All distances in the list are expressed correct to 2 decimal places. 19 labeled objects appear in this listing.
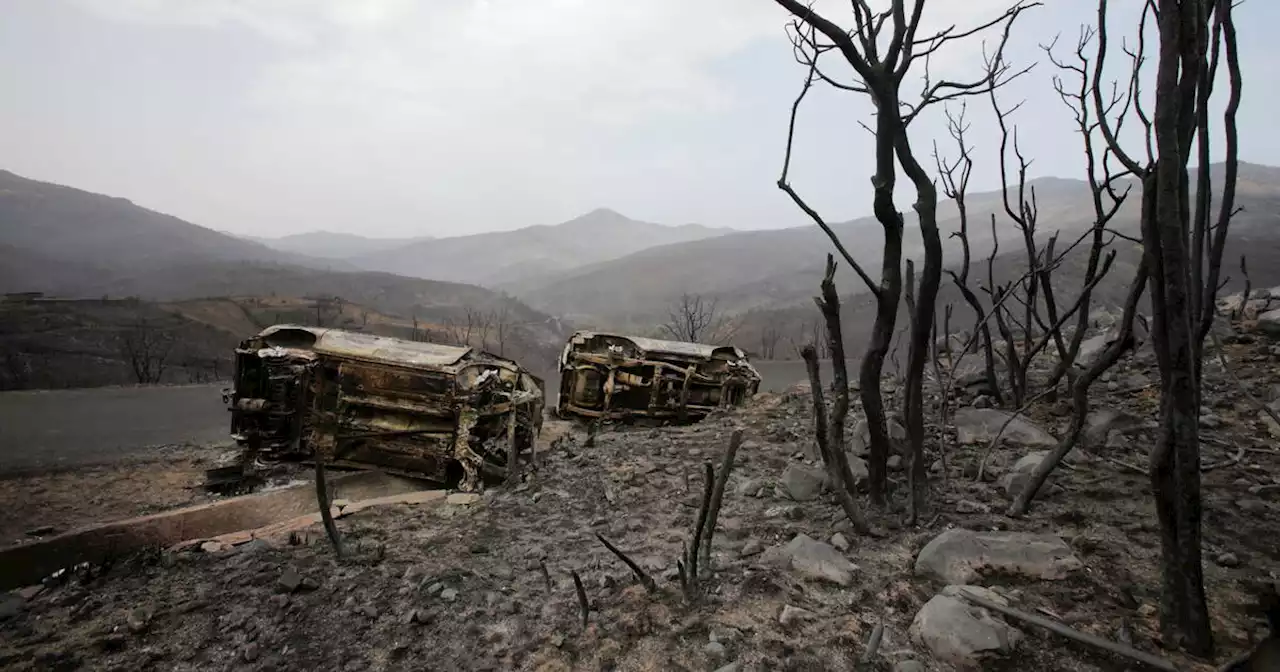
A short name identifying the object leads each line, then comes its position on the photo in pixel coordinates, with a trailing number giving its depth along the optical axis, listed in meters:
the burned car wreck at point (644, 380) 9.58
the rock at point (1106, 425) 4.80
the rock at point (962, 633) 2.50
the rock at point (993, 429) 4.97
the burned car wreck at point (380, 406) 6.49
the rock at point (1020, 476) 4.06
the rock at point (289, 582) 3.69
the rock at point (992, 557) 3.04
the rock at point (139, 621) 3.32
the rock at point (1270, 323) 6.43
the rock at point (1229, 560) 2.98
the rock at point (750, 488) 4.80
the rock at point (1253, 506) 3.45
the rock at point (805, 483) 4.51
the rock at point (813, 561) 3.25
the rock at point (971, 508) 3.87
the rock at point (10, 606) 3.57
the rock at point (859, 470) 4.34
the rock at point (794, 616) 2.93
